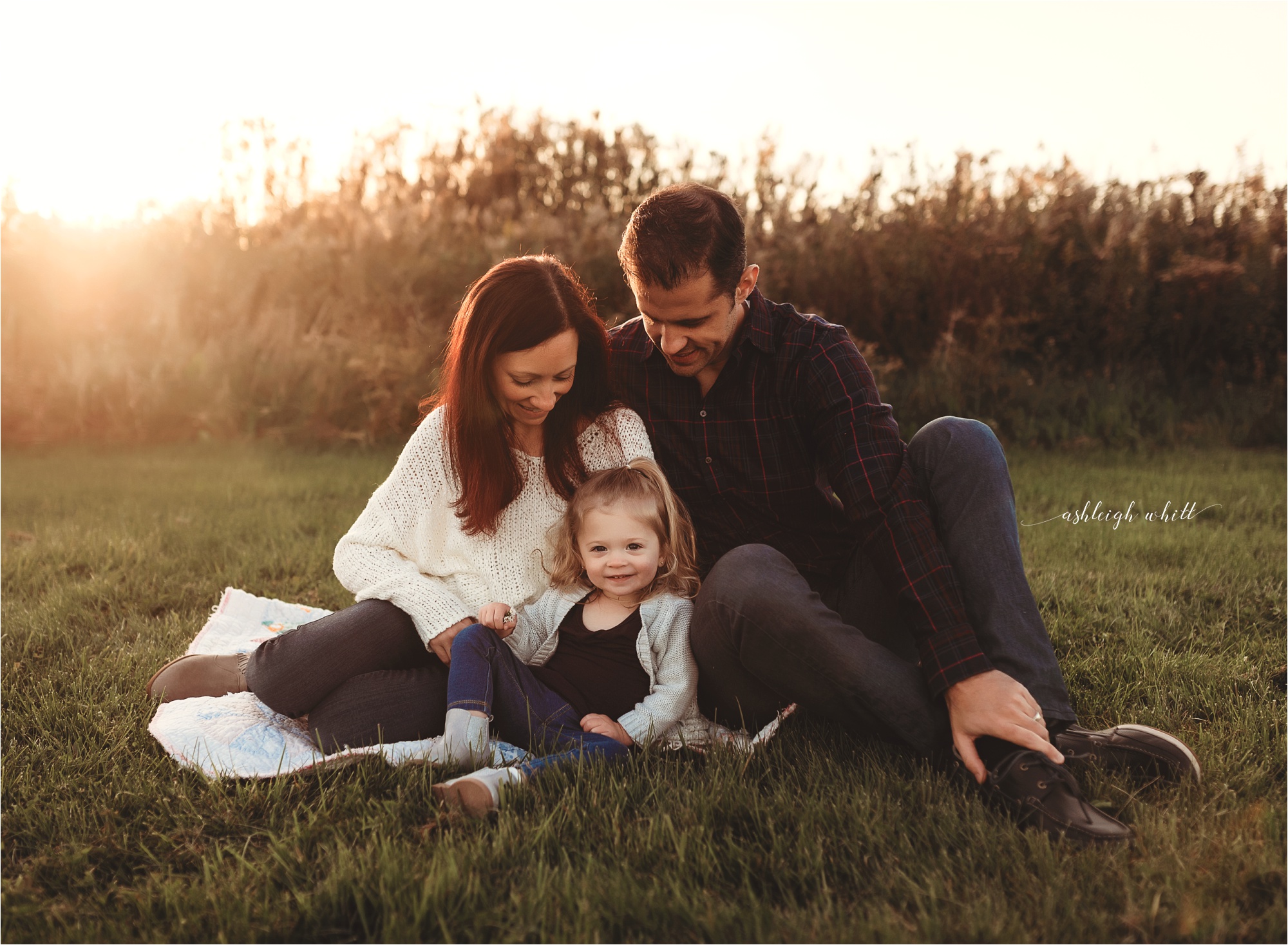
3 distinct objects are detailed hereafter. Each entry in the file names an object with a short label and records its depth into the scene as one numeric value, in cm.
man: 209
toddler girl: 230
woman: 246
